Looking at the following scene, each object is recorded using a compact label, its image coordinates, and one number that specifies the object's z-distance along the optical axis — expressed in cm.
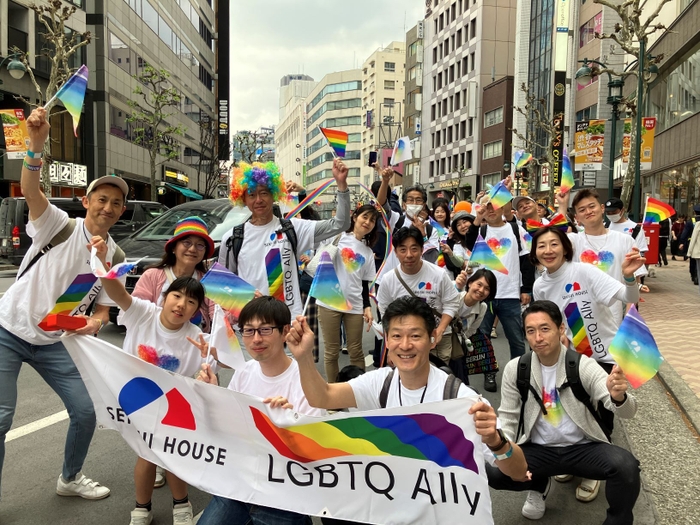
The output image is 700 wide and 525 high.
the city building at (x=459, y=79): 5434
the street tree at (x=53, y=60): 1767
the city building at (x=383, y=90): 9312
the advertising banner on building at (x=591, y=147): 1772
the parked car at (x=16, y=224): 1417
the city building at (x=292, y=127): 12700
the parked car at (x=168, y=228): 809
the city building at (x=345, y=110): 10506
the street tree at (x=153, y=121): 2761
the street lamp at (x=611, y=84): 1577
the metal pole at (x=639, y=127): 1376
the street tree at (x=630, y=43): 1338
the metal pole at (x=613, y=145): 1653
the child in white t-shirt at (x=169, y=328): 341
